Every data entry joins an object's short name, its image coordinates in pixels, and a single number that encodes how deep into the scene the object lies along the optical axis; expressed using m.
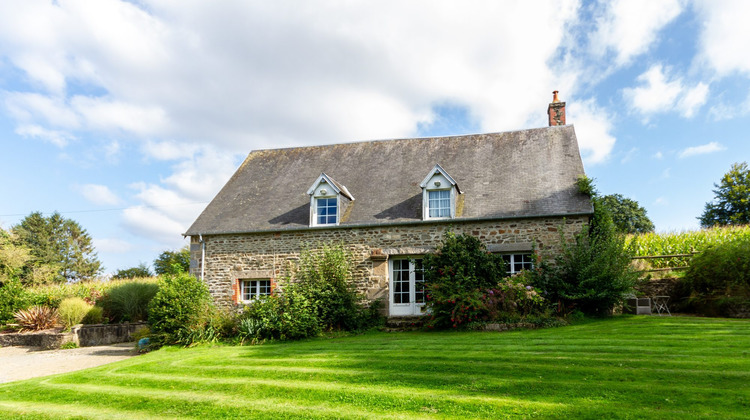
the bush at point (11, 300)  16.61
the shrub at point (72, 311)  15.07
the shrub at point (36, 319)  15.35
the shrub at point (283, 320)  11.40
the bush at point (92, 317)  15.40
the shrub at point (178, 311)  11.79
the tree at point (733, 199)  29.19
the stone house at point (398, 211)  13.07
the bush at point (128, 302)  16.40
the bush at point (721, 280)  11.49
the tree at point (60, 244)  39.05
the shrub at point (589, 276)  11.52
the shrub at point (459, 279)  11.40
